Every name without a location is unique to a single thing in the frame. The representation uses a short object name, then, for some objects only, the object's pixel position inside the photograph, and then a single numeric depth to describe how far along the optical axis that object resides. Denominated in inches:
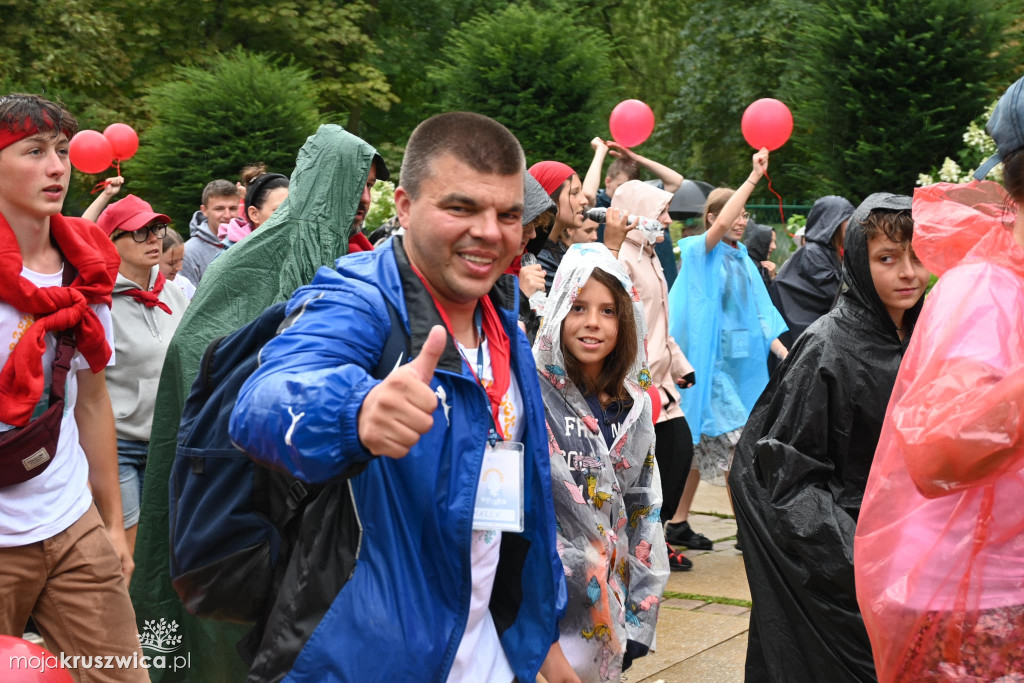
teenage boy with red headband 129.3
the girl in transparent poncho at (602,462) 140.6
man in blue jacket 71.6
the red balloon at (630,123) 427.2
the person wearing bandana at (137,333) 201.9
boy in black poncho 133.5
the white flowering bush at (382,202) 403.9
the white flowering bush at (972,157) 456.4
